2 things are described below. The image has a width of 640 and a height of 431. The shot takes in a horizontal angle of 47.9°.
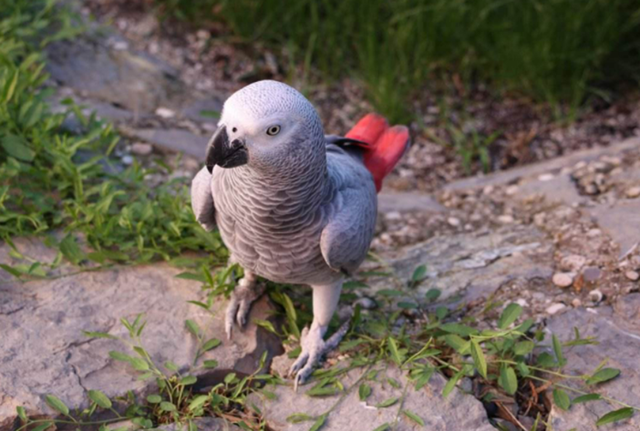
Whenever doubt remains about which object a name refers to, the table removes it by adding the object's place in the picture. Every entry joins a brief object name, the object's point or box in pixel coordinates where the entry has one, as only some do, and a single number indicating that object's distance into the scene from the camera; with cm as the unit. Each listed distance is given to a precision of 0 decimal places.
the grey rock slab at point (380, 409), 205
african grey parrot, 166
